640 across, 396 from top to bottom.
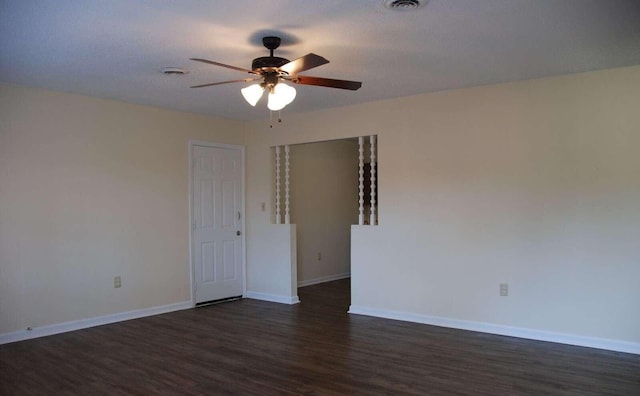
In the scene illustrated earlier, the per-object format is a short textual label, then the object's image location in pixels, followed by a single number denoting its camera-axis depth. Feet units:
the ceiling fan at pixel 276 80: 10.55
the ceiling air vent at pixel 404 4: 8.82
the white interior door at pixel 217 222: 19.75
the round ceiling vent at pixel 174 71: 13.05
